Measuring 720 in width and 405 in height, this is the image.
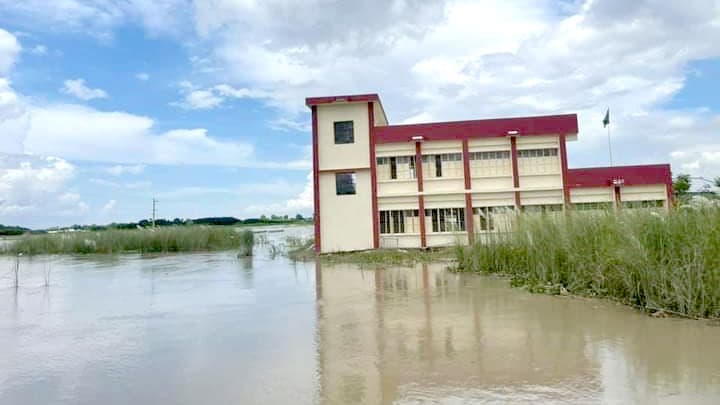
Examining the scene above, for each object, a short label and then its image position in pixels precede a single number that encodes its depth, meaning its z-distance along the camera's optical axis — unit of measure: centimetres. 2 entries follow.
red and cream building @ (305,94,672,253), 2017
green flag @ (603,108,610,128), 2177
